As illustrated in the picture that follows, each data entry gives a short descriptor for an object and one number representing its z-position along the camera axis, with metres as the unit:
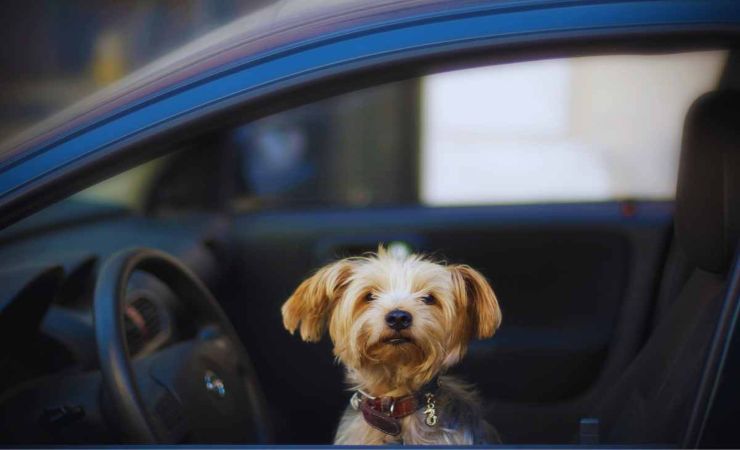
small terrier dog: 4.27
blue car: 4.07
